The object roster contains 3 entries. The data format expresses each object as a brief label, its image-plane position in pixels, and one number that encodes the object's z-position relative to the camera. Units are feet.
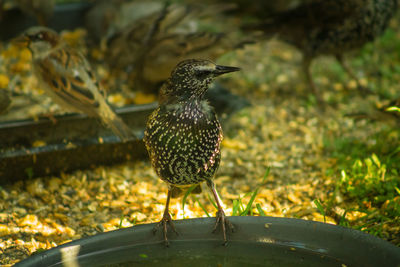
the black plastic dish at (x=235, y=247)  17.87
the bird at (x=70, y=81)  27.73
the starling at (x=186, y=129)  18.99
